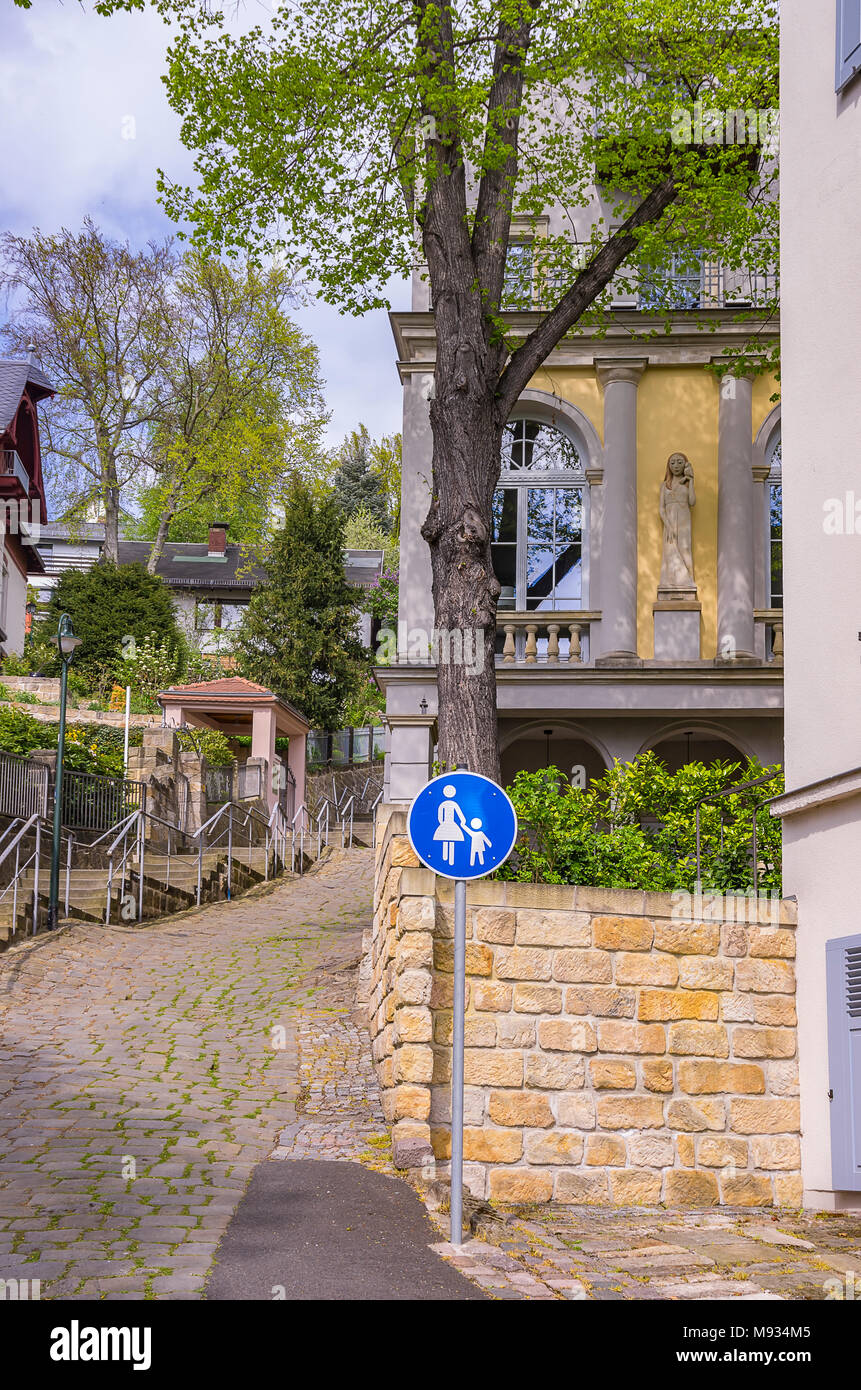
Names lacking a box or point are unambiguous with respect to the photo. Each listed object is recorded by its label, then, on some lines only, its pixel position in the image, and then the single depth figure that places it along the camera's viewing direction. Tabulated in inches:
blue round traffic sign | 281.6
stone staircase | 640.4
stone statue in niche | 722.8
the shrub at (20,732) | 910.4
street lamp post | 655.8
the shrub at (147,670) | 1378.0
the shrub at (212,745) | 1129.4
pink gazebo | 1187.3
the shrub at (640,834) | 376.2
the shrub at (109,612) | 1487.5
